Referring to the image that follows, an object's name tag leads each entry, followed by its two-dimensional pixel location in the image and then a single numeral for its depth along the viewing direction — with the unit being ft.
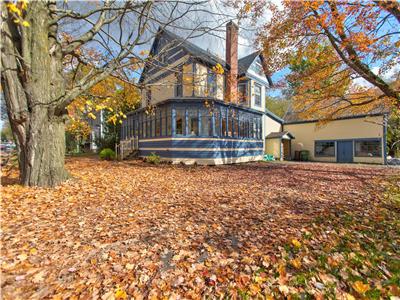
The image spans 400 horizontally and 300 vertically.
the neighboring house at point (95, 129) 100.75
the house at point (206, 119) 45.11
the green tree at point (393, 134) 61.16
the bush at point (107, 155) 54.65
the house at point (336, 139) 57.62
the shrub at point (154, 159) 44.09
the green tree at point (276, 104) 119.36
